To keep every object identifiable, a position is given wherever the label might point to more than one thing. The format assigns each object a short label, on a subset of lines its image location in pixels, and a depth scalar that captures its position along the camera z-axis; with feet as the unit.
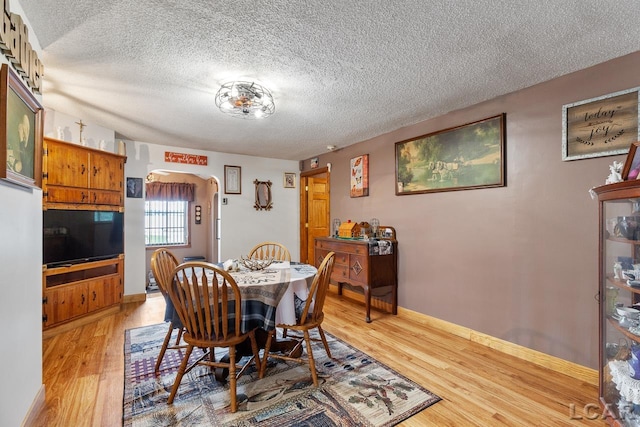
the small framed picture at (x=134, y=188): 13.60
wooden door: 18.31
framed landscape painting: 8.85
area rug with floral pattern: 5.63
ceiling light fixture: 7.85
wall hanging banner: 14.73
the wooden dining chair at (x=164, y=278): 6.79
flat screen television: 9.79
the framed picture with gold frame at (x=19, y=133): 4.23
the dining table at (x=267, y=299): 6.31
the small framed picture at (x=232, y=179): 16.33
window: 22.69
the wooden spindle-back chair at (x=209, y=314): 5.70
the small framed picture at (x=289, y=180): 18.30
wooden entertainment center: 9.66
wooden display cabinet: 4.91
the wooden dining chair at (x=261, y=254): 10.08
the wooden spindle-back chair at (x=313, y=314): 6.73
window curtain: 21.80
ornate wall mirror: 17.33
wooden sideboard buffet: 11.12
